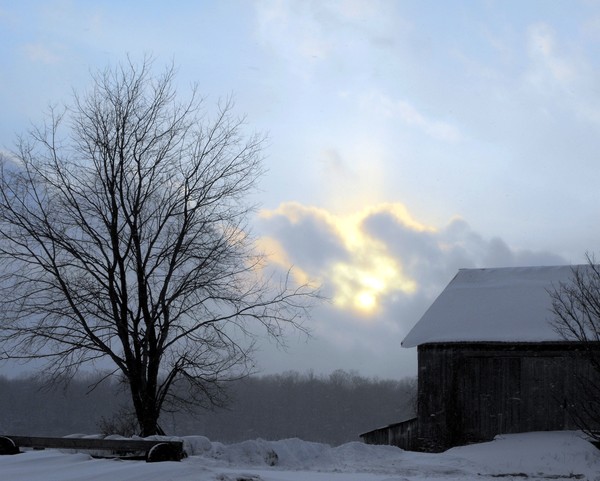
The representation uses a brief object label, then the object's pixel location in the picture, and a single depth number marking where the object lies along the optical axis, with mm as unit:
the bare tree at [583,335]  19406
